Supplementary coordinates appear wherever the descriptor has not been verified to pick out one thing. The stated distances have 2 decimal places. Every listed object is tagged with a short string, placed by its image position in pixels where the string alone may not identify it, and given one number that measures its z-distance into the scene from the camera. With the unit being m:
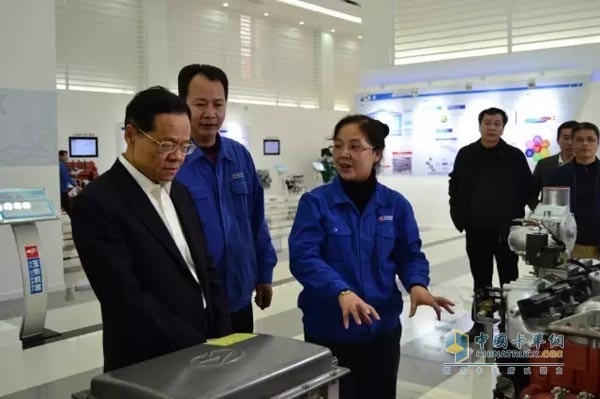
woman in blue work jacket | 1.95
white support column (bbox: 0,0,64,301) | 5.56
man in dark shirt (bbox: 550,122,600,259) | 3.62
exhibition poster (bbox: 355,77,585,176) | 8.28
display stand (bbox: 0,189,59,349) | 4.43
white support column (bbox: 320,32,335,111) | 15.05
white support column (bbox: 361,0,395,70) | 8.91
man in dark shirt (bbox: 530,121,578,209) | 4.02
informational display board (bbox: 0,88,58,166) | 5.53
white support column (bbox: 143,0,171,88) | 10.91
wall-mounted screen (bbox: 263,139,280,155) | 13.09
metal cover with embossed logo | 1.04
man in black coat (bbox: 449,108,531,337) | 3.90
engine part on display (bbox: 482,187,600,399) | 1.70
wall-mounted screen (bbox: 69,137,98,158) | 9.43
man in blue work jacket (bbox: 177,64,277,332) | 2.19
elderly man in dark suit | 1.46
